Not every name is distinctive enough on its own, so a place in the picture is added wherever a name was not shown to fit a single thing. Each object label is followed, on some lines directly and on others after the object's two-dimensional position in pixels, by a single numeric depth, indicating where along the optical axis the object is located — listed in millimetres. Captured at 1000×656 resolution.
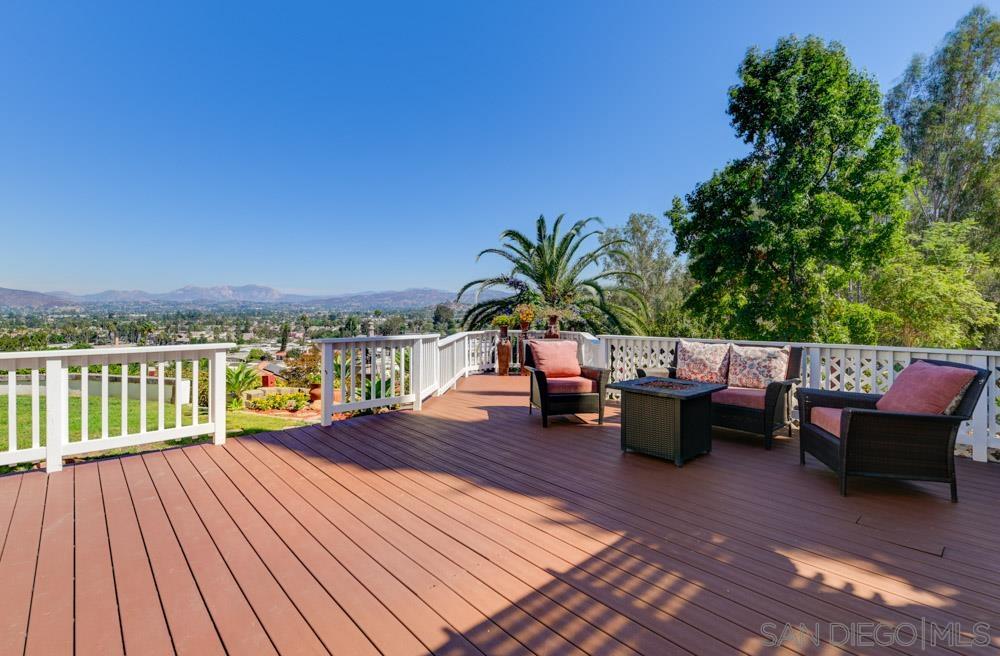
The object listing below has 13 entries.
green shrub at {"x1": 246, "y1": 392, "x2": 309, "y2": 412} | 8023
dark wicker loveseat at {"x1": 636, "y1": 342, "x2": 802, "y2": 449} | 3883
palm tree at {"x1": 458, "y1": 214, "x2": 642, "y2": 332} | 10758
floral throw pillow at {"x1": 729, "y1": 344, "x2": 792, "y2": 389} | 4301
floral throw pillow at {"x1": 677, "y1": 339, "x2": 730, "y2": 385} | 4586
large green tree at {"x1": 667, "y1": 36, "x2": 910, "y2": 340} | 10055
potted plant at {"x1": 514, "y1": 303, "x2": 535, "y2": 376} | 8008
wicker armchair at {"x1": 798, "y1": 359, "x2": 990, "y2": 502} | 2723
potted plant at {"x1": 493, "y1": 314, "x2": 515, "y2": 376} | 8234
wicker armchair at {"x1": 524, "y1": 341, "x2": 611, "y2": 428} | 4676
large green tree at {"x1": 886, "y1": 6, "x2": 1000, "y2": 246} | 14461
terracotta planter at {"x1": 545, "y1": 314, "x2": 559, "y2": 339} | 7311
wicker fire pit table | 3428
